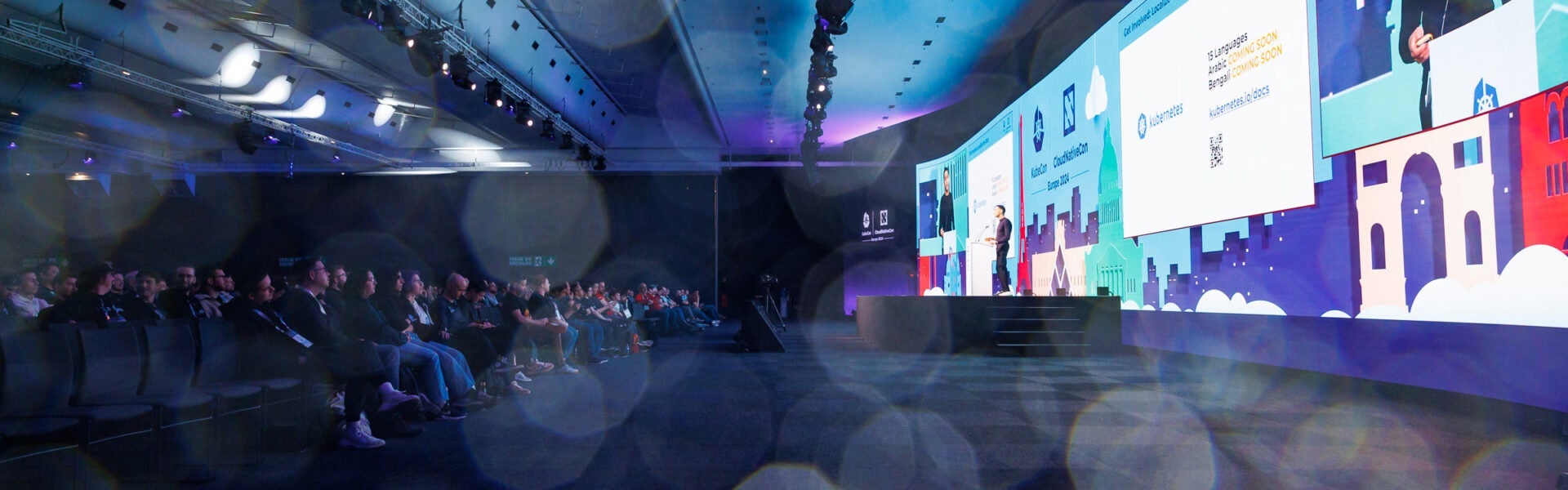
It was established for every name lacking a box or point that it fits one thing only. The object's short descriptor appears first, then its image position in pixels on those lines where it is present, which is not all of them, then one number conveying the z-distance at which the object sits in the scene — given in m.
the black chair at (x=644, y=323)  12.05
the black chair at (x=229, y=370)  3.65
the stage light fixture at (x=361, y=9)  7.72
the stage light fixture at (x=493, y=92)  10.94
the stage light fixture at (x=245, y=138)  12.58
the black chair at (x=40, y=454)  2.55
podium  11.91
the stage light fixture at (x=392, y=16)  8.17
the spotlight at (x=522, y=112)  12.18
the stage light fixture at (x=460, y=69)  9.73
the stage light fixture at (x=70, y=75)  9.20
